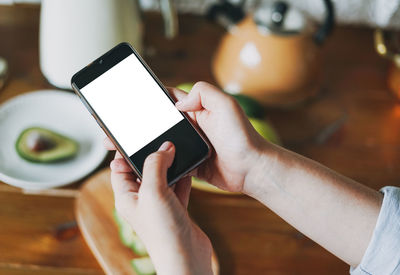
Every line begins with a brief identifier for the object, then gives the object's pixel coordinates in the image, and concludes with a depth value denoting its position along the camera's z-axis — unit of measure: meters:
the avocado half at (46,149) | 0.67
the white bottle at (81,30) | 0.65
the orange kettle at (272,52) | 0.71
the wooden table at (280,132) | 0.63
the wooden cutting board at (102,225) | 0.61
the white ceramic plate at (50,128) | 0.66
